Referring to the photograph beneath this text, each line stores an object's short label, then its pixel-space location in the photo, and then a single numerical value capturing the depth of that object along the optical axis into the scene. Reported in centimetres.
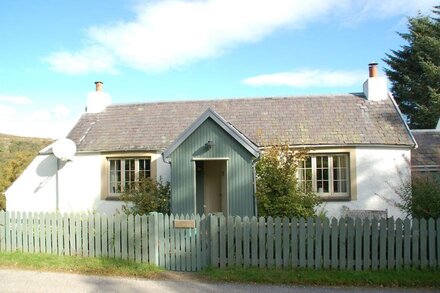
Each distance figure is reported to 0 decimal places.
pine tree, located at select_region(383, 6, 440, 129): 3044
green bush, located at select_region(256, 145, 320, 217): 1190
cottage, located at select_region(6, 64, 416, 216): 1250
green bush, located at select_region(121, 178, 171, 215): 1337
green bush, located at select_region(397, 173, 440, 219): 934
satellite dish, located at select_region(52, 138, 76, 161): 1545
